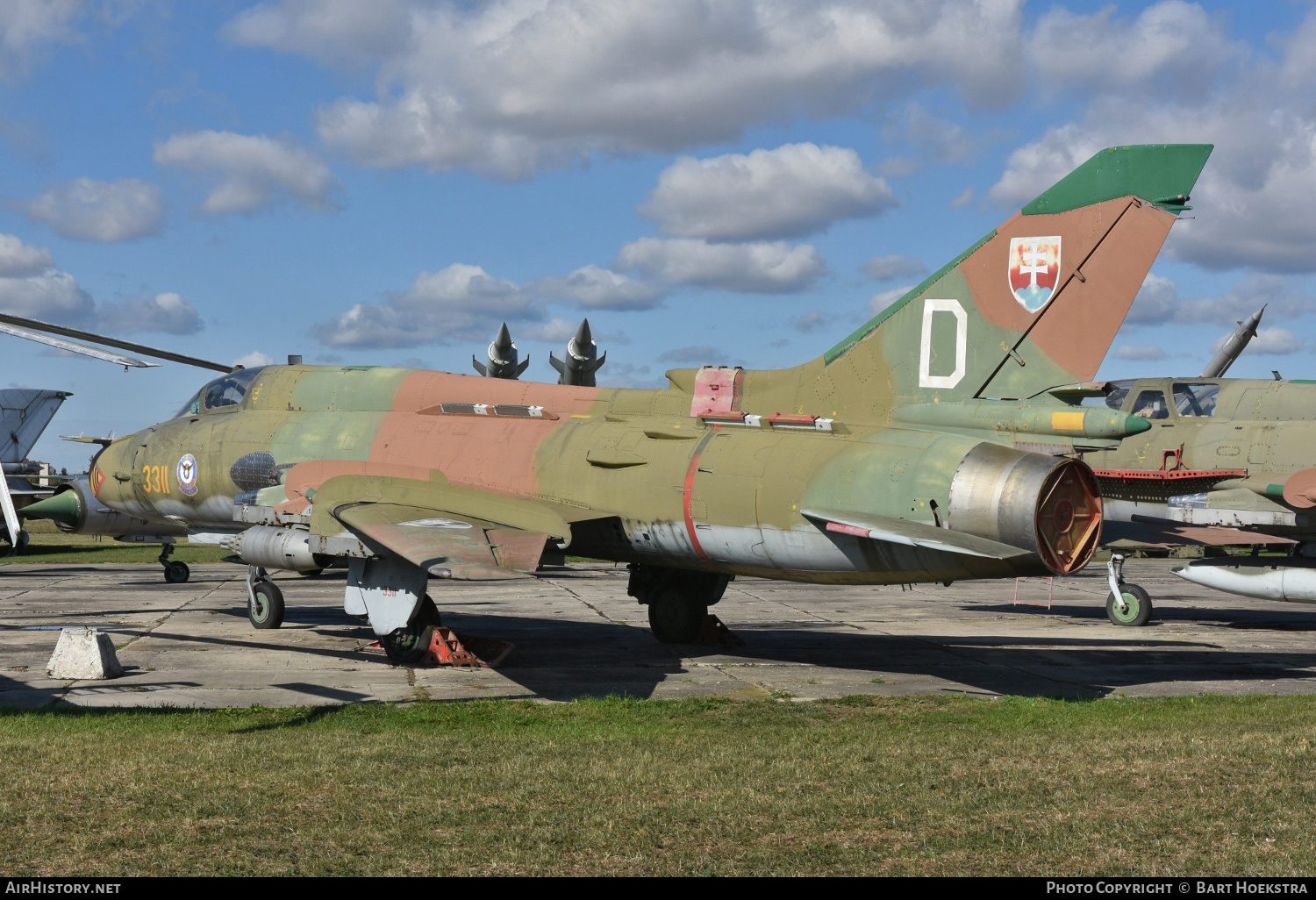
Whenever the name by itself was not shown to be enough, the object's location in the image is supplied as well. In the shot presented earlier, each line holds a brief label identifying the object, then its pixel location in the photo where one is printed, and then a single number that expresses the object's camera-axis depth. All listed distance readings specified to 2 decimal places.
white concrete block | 12.62
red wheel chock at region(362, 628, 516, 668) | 14.05
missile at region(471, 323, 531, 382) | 39.03
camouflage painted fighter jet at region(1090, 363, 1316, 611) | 18.44
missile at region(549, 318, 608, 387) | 38.24
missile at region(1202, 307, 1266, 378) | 35.06
